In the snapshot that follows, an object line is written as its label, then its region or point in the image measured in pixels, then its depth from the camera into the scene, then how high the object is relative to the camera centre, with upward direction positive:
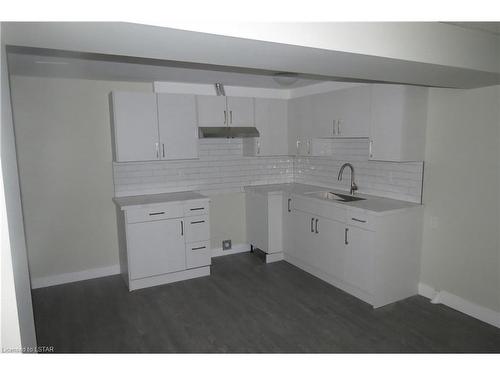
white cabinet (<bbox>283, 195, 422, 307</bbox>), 3.48 -1.14
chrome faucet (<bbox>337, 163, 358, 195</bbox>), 4.45 -0.55
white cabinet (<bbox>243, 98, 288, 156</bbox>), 4.93 +0.18
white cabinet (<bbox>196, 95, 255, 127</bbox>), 4.54 +0.43
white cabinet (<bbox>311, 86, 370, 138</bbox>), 3.90 +0.34
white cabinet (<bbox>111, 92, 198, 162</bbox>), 4.09 +0.22
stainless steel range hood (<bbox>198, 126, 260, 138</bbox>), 4.49 +0.15
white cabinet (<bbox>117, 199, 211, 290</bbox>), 4.01 -1.16
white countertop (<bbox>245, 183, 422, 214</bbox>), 3.56 -0.66
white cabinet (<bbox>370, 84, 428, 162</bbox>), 3.49 +0.20
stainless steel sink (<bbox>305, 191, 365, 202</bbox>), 4.41 -0.70
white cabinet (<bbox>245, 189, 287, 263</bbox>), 4.78 -1.10
